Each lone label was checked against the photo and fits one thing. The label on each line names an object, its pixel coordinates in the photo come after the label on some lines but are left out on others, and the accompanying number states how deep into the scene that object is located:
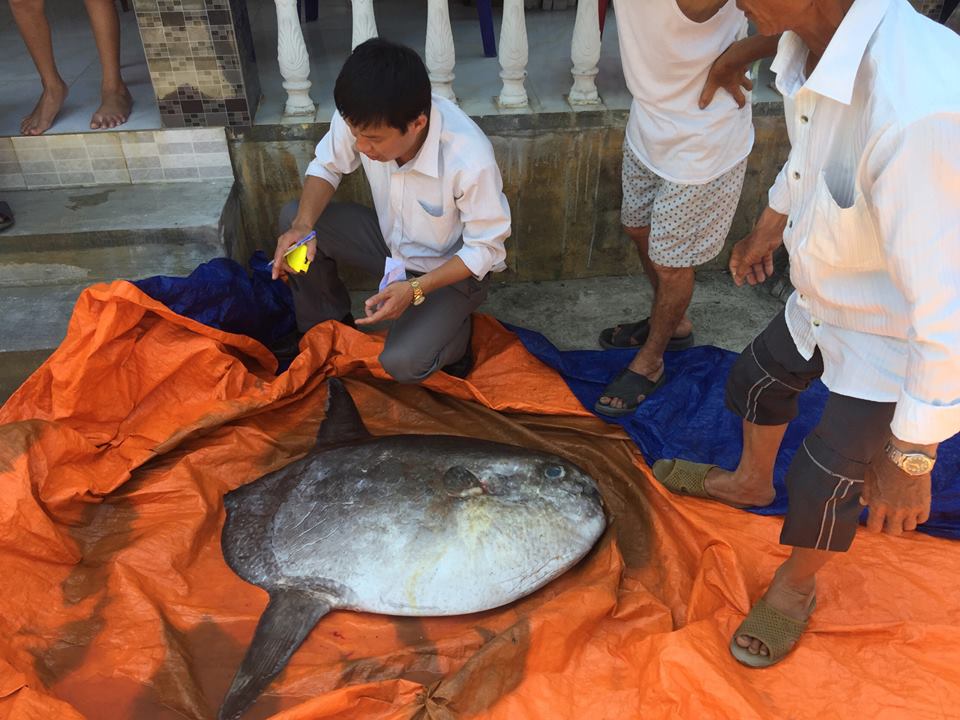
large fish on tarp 2.26
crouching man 2.37
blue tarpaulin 2.69
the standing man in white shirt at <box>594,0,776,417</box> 2.56
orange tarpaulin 2.04
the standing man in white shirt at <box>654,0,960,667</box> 1.36
